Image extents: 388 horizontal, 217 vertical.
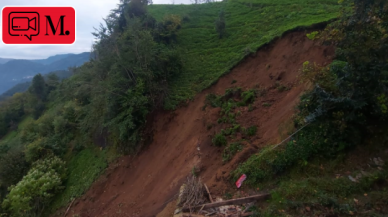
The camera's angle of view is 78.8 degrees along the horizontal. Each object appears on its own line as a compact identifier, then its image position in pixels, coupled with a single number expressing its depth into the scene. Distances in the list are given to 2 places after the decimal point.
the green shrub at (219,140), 8.86
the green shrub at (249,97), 10.40
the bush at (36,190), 10.75
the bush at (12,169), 13.36
